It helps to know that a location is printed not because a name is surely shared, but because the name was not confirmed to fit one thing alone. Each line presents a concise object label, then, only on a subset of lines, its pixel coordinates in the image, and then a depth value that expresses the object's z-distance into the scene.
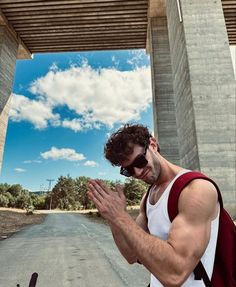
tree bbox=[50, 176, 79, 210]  89.38
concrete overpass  7.90
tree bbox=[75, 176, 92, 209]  89.73
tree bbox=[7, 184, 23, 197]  80.81
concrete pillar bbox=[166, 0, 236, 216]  7.70
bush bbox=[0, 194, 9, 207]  62.69
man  1.10
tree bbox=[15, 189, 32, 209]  73.69
